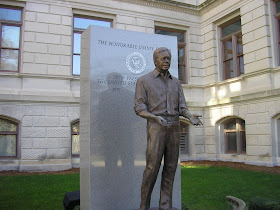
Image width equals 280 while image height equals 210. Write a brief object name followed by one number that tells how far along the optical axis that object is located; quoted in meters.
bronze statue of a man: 4.00
